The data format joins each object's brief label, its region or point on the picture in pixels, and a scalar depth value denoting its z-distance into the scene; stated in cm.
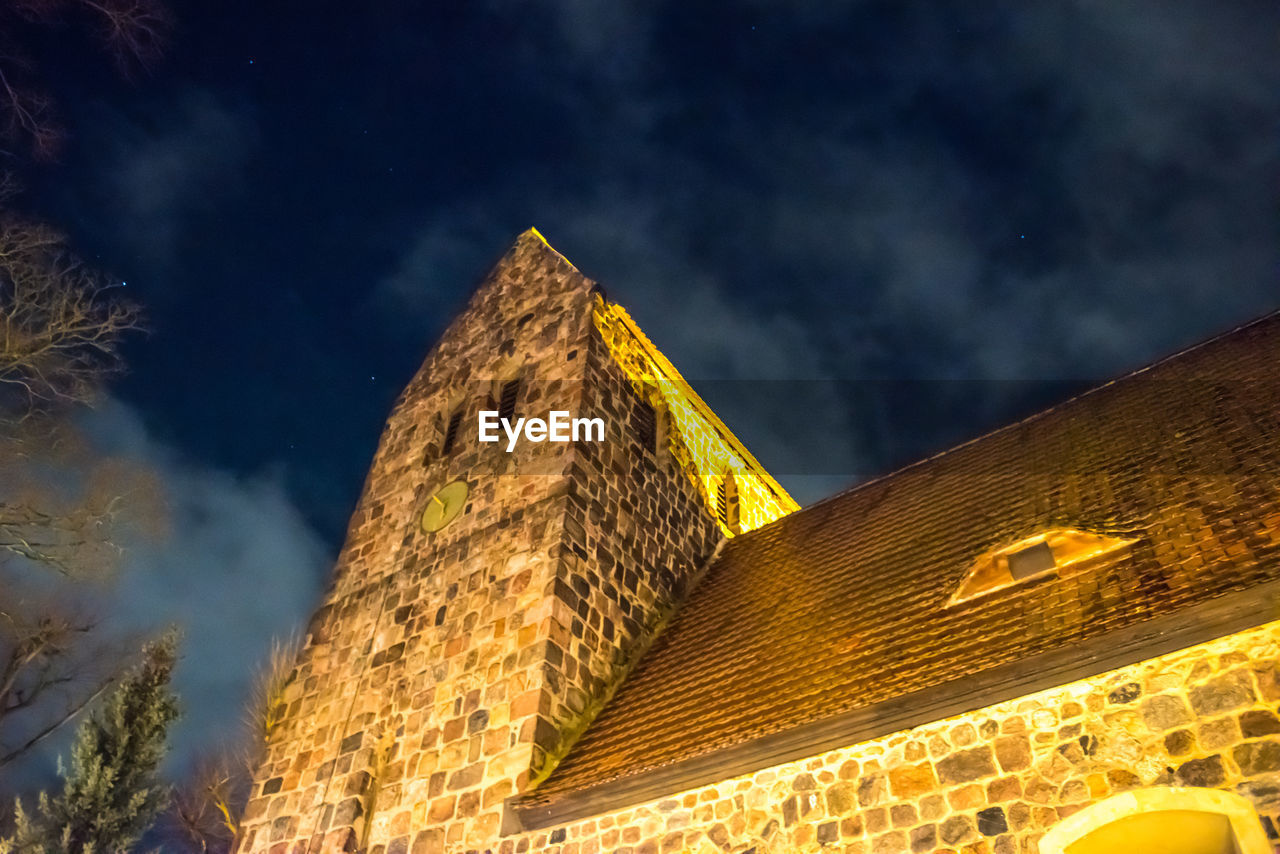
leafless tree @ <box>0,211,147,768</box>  1088
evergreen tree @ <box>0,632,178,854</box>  1381
